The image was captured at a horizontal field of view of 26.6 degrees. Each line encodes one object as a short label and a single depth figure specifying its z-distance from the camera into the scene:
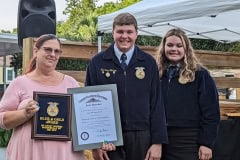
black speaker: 7.28
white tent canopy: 5.53
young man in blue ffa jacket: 3.45
